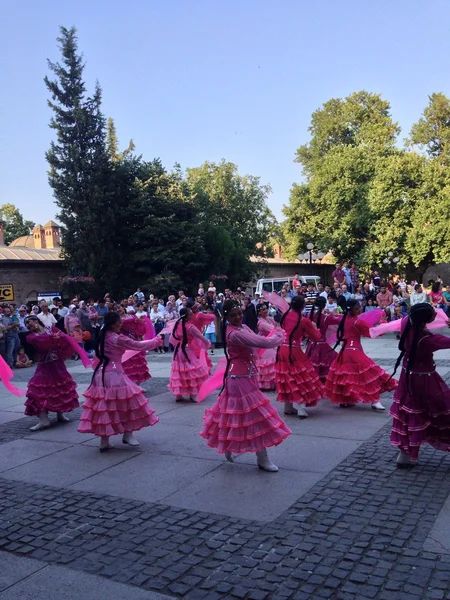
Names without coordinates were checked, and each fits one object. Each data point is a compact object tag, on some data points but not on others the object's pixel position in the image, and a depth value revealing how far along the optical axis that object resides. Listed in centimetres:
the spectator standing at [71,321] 1623
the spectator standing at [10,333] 1524
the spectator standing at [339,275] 2308
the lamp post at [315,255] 3192
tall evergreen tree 2783
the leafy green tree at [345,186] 3622
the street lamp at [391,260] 3518
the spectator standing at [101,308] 1734
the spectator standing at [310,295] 1880
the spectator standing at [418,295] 1727
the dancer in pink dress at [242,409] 593
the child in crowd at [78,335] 1092
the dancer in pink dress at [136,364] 991
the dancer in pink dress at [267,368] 1027
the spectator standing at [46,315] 1489
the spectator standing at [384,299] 1925
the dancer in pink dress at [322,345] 923
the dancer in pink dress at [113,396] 693
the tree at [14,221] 6636
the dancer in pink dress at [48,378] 830
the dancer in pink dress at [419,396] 568
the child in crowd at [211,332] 1734
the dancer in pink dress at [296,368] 831
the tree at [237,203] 4119
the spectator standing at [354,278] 2409
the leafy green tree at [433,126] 3806
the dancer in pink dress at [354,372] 846
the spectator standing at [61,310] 1731
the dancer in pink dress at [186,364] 955
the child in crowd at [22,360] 1576
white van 2702
